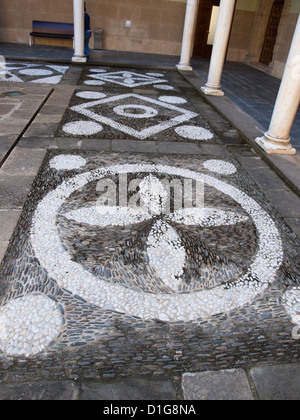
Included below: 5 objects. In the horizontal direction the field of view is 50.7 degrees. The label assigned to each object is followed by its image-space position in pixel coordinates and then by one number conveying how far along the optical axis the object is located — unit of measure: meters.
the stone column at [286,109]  3.97
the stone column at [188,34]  8.84
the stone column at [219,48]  6.39
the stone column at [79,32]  8.65
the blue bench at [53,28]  12.11
